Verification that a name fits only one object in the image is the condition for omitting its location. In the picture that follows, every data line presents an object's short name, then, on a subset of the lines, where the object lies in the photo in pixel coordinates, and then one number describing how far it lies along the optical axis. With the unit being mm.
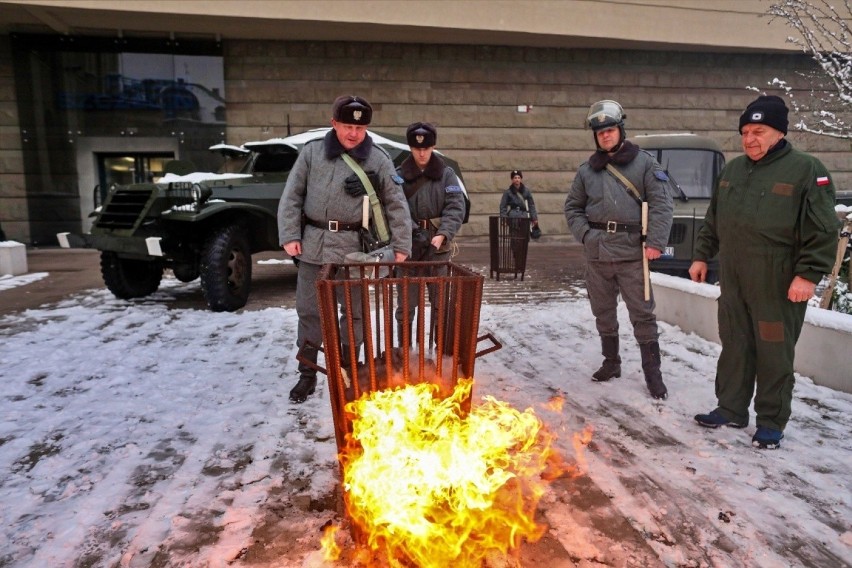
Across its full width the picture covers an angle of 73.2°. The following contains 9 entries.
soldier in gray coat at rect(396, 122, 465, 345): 4535
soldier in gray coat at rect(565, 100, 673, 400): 3889
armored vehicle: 6250
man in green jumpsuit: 2961
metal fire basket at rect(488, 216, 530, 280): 8477
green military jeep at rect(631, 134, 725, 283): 7875
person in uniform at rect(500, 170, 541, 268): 9825
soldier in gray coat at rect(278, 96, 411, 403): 3494
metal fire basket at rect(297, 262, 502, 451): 2109
